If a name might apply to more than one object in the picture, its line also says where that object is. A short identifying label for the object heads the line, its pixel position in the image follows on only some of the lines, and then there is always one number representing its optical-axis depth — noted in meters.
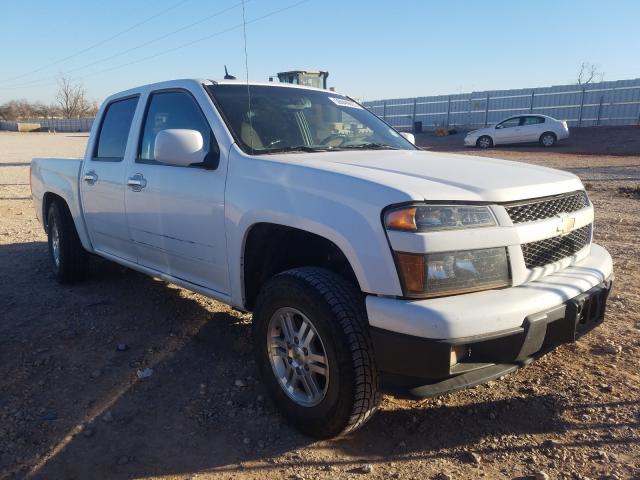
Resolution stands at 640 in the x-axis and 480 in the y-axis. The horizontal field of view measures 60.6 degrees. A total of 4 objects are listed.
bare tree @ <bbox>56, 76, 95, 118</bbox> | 103.44
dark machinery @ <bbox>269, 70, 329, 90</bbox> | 22.75
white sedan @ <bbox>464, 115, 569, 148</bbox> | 24.70
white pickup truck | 2.37
